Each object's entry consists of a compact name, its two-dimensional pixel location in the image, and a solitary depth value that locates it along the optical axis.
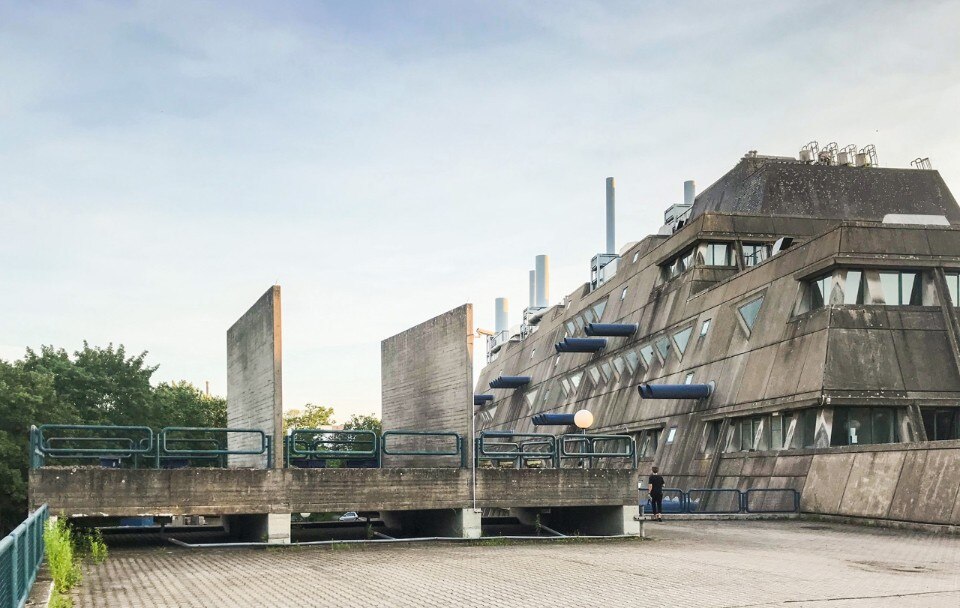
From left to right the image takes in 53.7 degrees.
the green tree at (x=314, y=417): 80.00
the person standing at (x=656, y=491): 26.42
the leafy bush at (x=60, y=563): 11.57
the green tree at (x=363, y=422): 88.74
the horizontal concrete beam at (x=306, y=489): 16.73
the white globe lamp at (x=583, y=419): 29.09
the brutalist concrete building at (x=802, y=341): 27.97
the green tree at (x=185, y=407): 54.75
